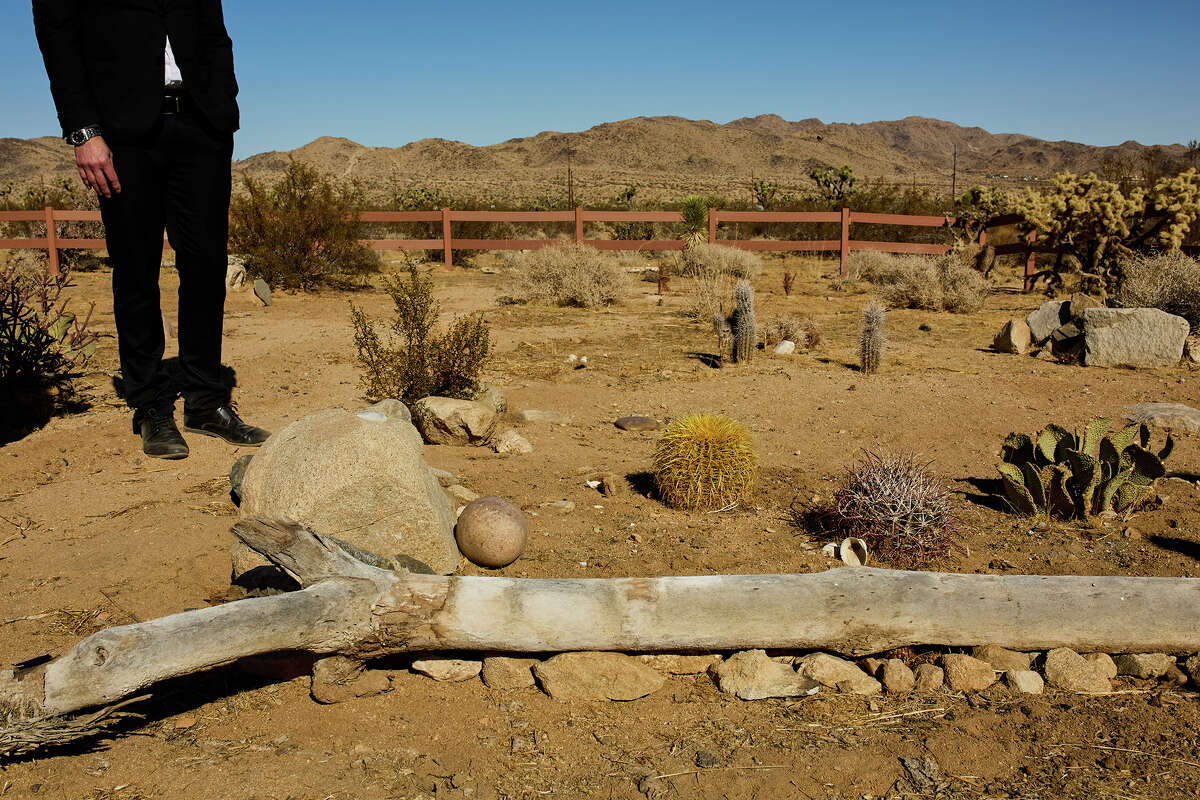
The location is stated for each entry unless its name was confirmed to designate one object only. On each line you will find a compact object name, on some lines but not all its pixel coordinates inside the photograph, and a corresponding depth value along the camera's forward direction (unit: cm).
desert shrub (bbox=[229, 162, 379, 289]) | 1481
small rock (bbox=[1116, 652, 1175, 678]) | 326
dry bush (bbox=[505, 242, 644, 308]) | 1388
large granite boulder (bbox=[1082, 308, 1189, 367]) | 895
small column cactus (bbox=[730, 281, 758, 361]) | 930
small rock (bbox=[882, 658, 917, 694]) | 323
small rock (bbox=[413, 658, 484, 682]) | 321
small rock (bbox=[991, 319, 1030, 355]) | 992
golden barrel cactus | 501
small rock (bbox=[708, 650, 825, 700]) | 316
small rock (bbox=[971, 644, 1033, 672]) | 329
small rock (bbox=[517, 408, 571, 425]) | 690
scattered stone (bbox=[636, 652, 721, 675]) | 334
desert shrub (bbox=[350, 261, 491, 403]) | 666
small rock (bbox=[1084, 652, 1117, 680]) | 325
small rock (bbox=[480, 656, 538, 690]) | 322
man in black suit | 412
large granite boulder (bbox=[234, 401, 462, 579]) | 383
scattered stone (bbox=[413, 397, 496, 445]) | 607
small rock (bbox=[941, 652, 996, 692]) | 322
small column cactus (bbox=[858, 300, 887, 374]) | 889
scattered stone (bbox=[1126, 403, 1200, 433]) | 660
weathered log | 296
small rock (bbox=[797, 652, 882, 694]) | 323
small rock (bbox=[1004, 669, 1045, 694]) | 318
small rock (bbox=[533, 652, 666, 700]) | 316
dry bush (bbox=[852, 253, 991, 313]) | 1352
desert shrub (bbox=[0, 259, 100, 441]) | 605
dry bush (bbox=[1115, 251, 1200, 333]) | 984
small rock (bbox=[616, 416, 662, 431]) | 686
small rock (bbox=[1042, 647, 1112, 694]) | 318
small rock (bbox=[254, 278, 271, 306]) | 1349
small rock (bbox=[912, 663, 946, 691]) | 323
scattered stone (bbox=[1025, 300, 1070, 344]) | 982
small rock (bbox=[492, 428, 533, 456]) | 601
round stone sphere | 414
